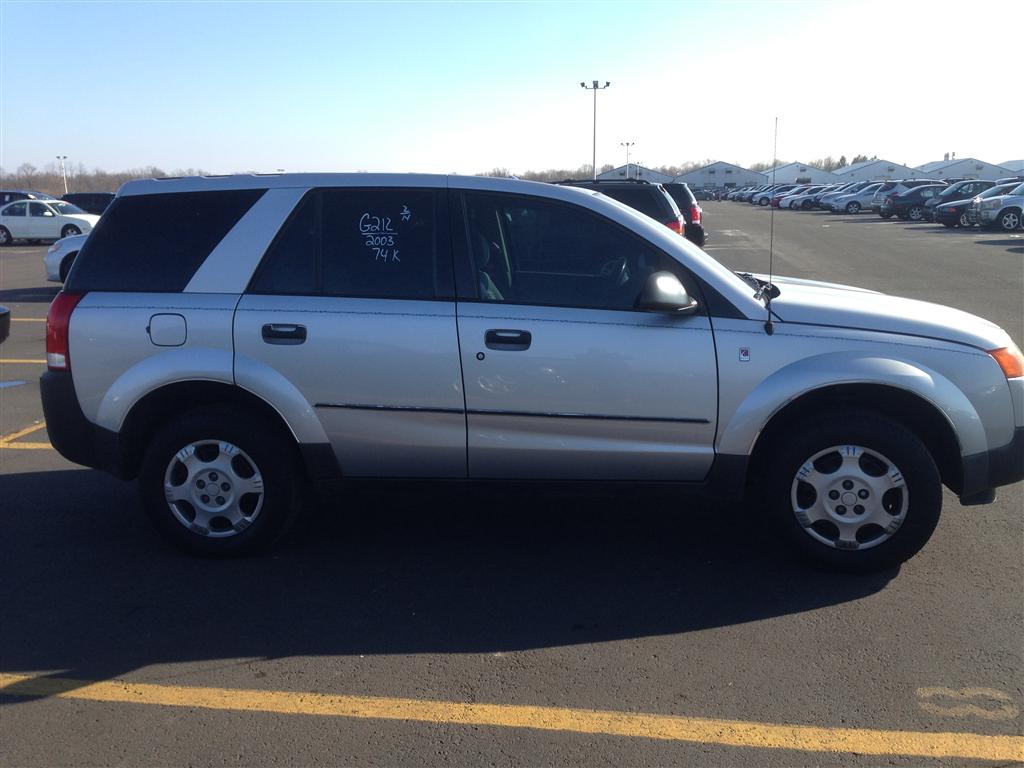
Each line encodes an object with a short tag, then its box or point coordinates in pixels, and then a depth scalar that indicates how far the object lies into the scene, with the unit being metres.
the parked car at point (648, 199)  13.98
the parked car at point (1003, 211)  30.56
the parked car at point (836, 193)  53.64
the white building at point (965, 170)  89.62
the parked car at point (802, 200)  59.28
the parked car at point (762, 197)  62.92
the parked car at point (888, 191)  42.25
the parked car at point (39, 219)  29.45
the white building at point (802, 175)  100.19
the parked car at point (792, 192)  63.10
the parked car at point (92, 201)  33.50
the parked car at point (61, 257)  15.59
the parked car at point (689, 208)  17.80
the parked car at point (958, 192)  38.34
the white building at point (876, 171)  99.31
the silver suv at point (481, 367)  4.50
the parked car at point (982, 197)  32.12
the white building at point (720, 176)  106.12
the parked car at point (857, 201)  50.91
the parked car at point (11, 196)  33.72
